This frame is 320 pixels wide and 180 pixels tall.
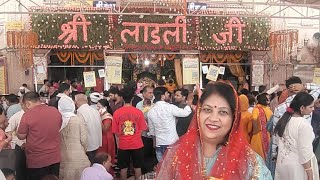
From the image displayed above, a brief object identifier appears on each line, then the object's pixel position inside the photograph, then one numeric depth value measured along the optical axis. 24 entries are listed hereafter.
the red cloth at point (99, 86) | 7.56
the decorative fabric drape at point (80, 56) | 7.62
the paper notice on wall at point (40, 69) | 7.42
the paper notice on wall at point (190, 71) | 6.85
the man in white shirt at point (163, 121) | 3.52
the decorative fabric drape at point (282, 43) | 7.43
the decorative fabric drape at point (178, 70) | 7.82
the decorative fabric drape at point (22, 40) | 6.92
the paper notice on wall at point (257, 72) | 8.03
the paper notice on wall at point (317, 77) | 5.65
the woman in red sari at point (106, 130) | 3.68
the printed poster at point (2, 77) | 7.59
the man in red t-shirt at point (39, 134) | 2.75
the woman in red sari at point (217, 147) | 1.22
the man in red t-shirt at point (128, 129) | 3.41
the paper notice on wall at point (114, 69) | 6.53
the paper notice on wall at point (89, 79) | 5.78
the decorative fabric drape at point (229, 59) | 7.88
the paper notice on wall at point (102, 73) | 6.75
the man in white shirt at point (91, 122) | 3.35
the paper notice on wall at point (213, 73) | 6.16
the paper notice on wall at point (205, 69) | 7.61
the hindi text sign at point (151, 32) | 7.26
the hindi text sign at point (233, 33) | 7.45
